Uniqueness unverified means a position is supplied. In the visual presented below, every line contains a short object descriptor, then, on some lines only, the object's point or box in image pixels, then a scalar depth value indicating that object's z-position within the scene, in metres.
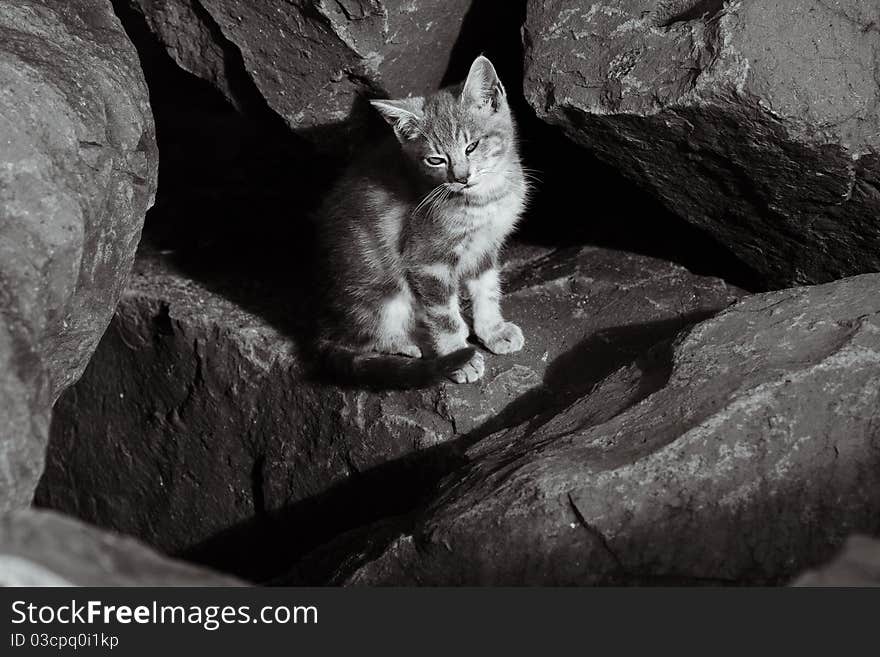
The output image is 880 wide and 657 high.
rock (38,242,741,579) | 3.59
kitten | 3.46
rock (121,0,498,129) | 3.45
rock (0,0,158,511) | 2.19
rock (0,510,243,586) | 1.70
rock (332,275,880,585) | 2.24
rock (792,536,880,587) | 1.71
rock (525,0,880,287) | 2.93
